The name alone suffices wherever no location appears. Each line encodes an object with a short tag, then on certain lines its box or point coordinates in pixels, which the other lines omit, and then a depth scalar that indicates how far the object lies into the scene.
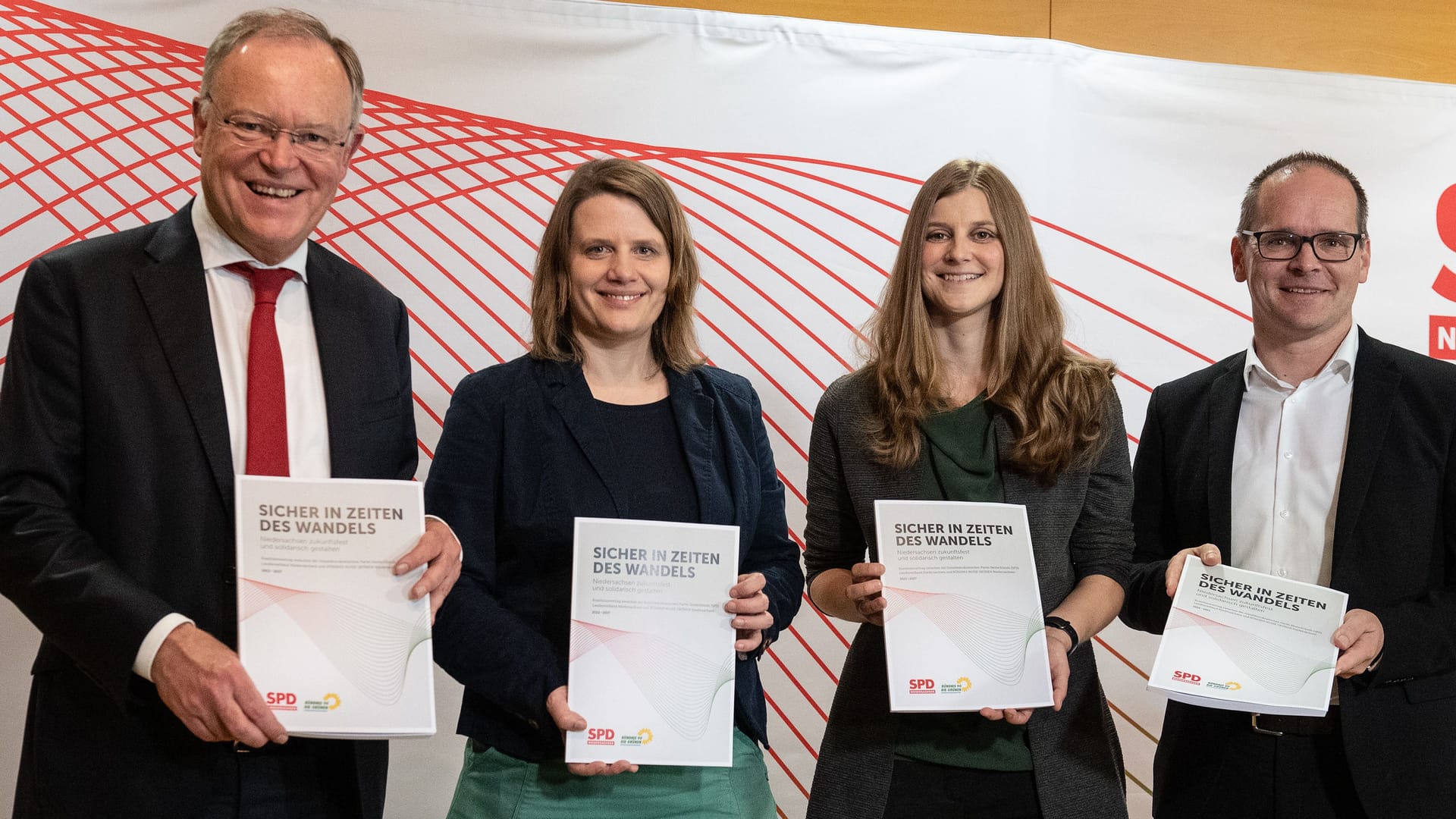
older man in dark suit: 1.67
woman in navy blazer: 1.94
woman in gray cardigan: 2.05
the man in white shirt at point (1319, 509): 2.20
